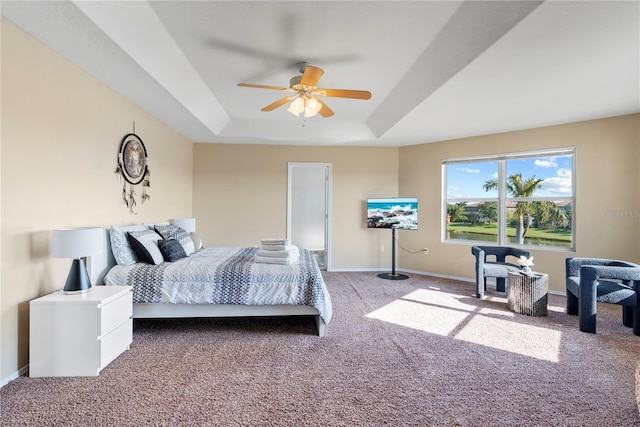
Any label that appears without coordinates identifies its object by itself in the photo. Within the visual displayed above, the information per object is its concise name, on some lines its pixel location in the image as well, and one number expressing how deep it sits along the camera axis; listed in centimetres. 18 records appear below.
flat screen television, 521
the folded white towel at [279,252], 310
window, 437
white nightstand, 210
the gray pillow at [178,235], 351
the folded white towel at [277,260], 307
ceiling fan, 264
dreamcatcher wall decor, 335
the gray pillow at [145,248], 299
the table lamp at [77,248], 214
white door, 579
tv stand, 522
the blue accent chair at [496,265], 401
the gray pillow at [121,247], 290
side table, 334
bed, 275
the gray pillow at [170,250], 316
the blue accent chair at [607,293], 285
